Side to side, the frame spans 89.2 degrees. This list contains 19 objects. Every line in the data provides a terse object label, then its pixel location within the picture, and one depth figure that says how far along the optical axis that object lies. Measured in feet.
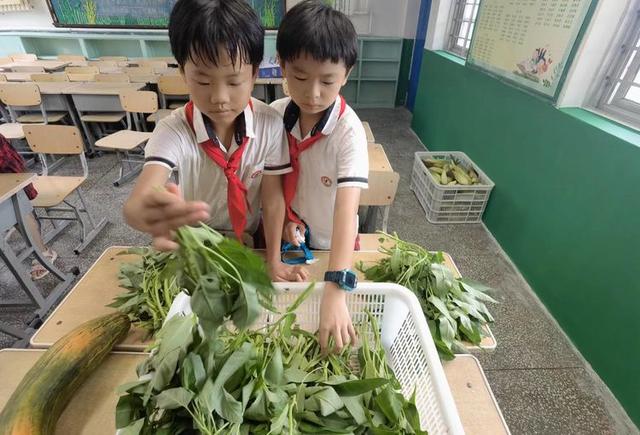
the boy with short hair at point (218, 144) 1.63
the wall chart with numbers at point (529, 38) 6.40
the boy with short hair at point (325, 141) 2.73
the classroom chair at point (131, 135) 10.98
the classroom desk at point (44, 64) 16.69
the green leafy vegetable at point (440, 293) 3.02
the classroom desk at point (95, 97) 12.39
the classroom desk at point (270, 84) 13.53
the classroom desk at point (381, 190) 6.01
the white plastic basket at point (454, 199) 9.19
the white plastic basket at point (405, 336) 2.17
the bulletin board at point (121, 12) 19.17
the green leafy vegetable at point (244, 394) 2.02
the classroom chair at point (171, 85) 13.52
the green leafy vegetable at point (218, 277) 1.69
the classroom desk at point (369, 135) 9.18
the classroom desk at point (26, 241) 5.60
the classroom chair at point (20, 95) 11.80
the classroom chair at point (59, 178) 7.95
